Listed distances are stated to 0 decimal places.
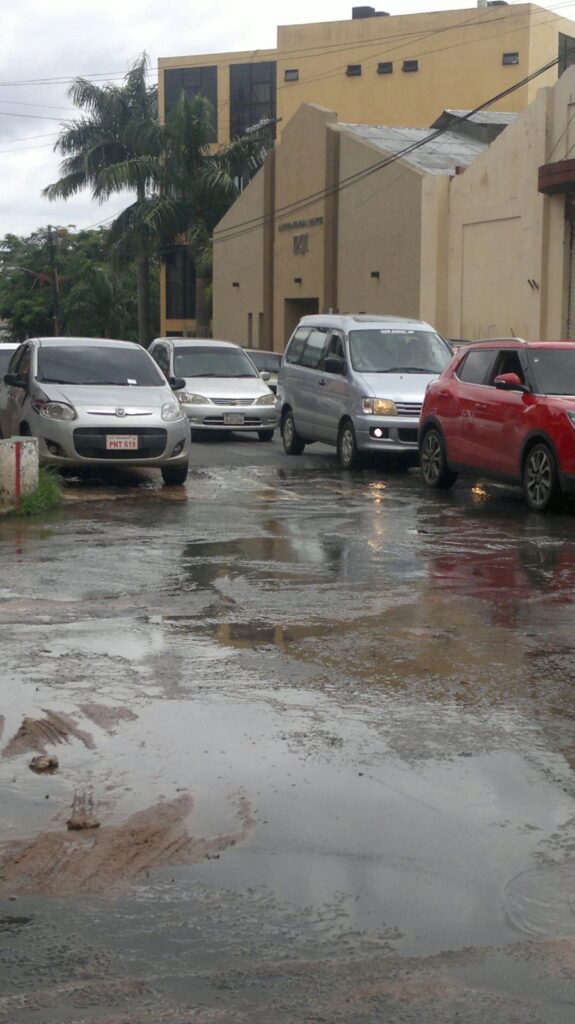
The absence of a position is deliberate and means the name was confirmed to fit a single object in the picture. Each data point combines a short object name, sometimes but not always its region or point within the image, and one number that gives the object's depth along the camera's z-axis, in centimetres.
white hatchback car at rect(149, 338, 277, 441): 2434
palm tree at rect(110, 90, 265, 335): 5184
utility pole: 7100
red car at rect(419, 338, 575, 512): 1401
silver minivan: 1898
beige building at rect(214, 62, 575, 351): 3156
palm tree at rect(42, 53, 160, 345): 5650
